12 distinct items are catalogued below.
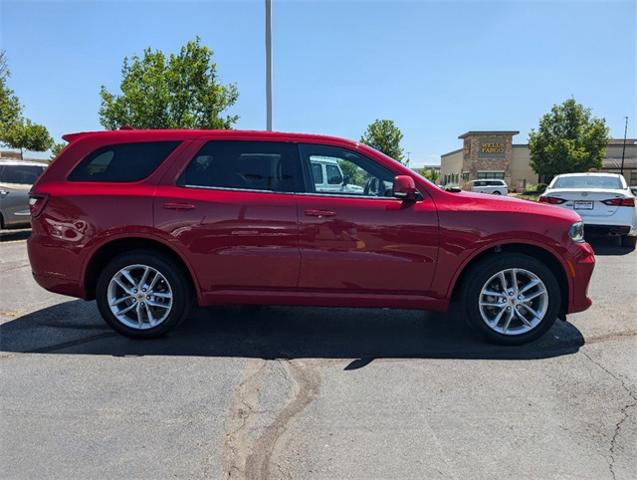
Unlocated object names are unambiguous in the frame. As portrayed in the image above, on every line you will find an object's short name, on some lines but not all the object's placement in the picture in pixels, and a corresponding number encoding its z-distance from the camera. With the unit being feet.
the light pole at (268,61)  39.55
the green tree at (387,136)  136.56
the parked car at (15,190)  33.63
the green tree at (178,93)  57.72
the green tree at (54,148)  144.42
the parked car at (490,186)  112.78
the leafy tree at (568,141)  142.61
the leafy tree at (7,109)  55.54
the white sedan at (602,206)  28.99
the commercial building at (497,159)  176.86
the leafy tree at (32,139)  122.47
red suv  13.28
